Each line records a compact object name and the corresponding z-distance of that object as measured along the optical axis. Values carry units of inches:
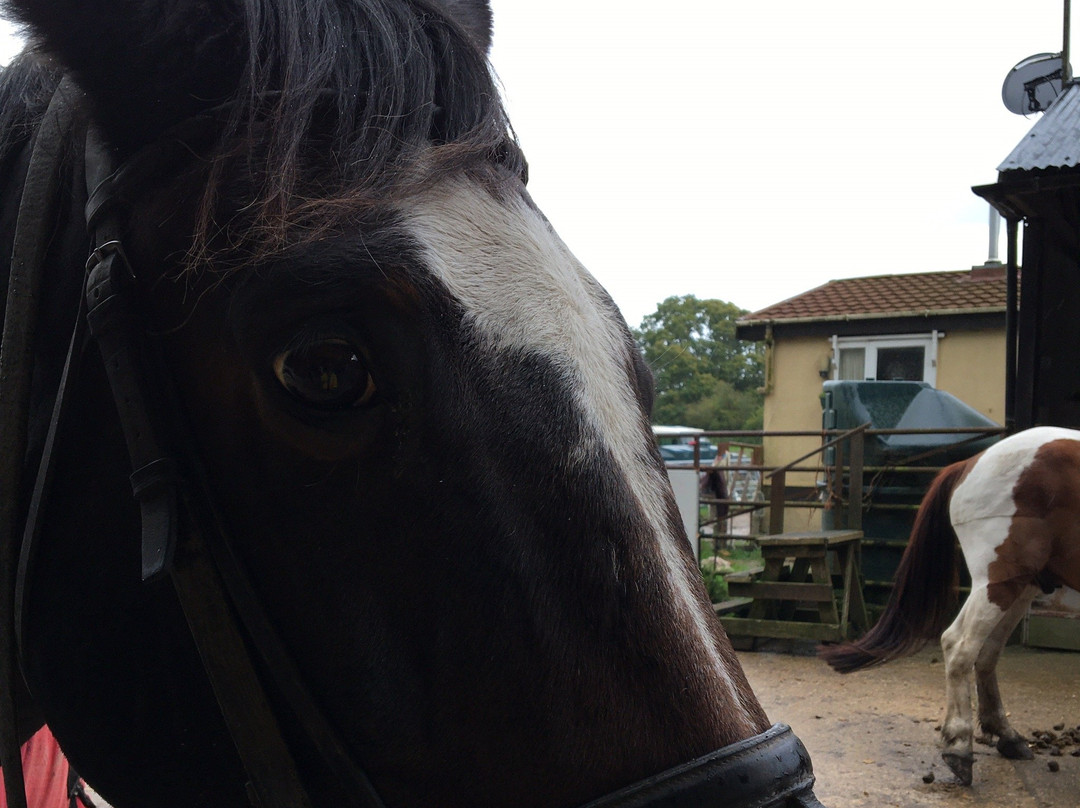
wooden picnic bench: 311.7
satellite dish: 307.6
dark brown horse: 33.9
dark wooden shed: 282.7
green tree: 995.3
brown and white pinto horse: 203.2
